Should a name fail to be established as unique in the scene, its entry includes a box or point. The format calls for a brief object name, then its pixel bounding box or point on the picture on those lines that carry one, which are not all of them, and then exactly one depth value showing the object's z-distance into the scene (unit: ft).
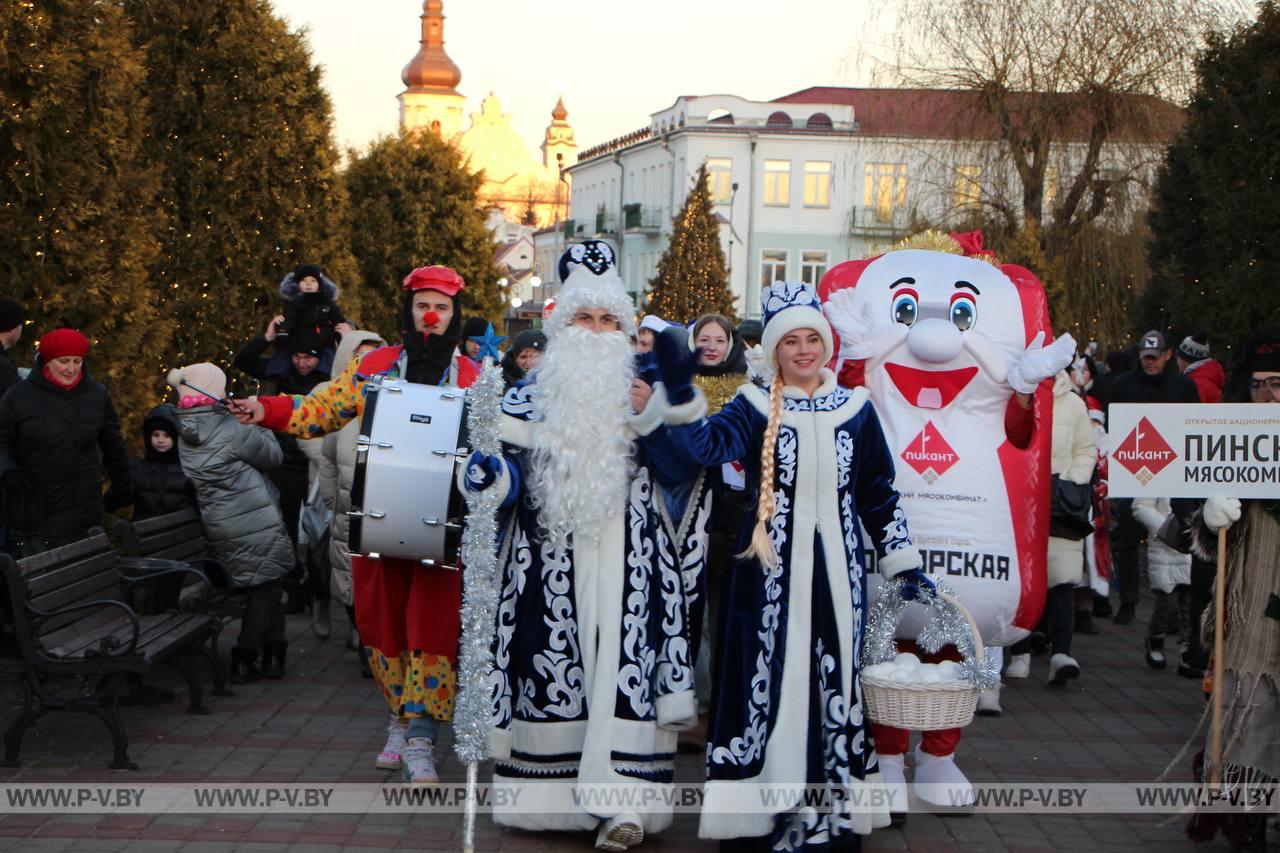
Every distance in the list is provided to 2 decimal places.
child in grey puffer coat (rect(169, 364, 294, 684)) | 28.78
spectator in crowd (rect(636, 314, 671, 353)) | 27.12
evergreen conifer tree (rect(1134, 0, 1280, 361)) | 43.39
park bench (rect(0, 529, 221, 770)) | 22.49
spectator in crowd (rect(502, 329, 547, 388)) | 28.94
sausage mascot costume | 22.77
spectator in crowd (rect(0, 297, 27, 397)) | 29.19
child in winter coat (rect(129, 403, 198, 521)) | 30.35
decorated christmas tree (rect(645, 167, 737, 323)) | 114.21
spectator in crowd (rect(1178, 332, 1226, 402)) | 41.04
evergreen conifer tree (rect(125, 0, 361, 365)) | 44.24
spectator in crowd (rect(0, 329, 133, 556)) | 27.17
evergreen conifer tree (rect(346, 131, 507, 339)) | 91.09
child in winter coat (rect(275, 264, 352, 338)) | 37.29
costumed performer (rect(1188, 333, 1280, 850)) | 19.22
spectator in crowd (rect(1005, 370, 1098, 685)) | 31.71
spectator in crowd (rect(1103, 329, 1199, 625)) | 36.70
